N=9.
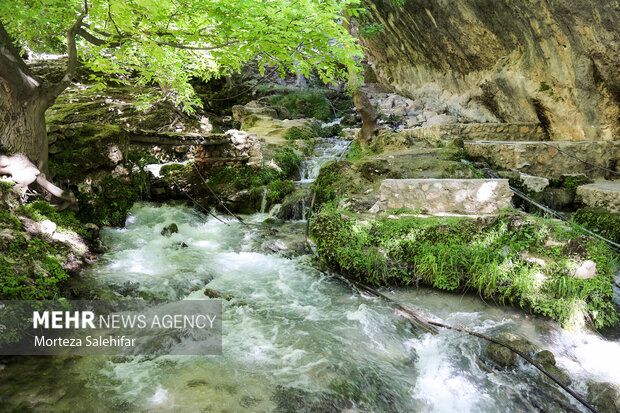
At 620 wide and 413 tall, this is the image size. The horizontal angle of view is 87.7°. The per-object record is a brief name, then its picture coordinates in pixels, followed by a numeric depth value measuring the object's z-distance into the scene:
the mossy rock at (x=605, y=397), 2.90
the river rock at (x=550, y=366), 3.23
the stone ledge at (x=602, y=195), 6.02
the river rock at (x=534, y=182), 7.39
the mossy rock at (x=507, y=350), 3.43
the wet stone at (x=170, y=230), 7.71
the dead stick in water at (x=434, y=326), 2.97
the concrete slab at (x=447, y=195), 5.51
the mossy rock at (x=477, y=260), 4.12
